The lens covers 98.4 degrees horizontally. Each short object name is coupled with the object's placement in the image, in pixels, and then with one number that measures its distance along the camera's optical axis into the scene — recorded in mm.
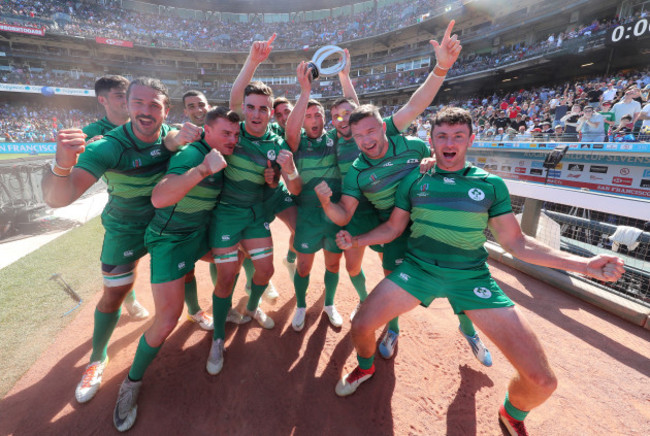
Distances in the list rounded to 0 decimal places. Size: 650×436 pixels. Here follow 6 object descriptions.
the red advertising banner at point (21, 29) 27375
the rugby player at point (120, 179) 2164
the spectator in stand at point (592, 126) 9324
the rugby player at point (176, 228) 2312
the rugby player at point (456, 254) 2303
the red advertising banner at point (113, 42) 30688
